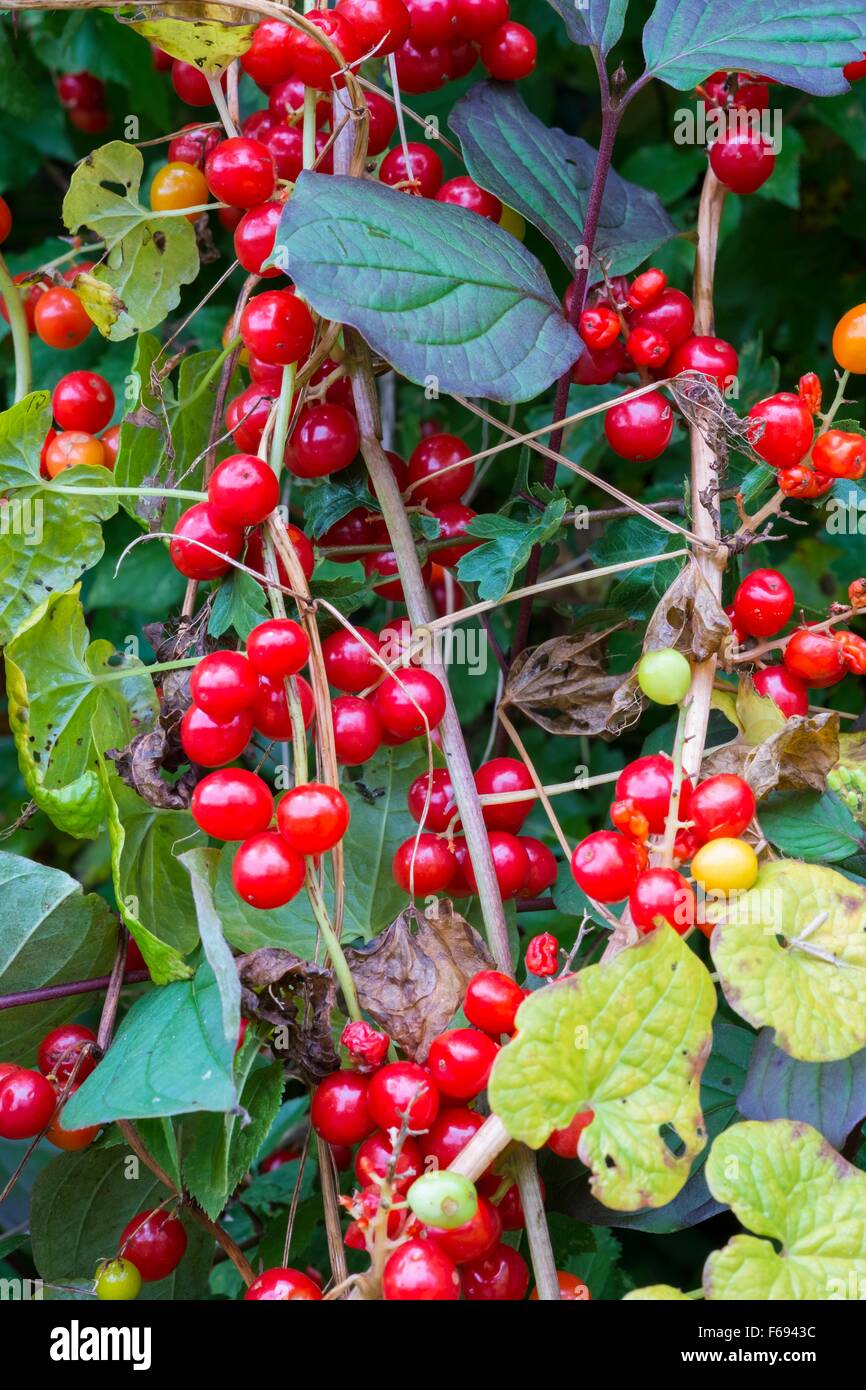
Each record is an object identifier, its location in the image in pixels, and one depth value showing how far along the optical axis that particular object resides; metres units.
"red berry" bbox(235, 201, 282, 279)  0.42
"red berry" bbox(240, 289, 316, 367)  0.41
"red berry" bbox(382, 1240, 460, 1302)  0.37
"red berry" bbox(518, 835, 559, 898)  0.44
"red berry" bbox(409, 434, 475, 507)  0.44
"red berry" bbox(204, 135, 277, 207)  0.42
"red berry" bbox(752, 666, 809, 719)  0.42
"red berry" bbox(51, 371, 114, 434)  0.47
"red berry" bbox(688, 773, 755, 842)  0.40
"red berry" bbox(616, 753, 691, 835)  0.40
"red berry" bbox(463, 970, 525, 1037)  0.39
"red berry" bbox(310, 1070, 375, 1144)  0.40
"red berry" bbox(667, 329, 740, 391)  0.43
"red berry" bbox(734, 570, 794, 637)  0.42
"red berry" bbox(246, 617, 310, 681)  0.40
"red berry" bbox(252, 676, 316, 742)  0.41
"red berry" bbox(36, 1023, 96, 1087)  0.42
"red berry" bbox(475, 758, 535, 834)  0.43
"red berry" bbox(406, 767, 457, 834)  0.43
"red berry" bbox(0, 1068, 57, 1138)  0.41
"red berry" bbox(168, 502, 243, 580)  0.41
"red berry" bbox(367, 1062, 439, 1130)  0.39
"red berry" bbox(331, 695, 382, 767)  0.42
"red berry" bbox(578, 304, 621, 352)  0.43
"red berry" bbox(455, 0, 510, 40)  0.44
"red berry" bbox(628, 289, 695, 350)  0.44
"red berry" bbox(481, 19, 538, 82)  0.45
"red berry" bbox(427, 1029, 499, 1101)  0.39
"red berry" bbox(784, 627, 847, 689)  0.42
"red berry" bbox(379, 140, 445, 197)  0.44
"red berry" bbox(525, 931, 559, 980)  0.40
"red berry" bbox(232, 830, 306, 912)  0.39
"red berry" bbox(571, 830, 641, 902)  0.40
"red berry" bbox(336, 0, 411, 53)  0.42
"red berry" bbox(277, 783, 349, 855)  0.39
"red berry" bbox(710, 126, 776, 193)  0.44
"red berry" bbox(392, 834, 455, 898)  0.42
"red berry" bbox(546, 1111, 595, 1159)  0.39
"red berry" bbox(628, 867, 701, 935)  0.39
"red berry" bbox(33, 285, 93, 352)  0.47
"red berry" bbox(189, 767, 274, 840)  0.40
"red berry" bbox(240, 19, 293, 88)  0.42
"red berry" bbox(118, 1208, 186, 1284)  0.42
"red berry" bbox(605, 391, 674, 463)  0.43
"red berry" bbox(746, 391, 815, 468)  0.42
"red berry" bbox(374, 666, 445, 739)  0.41
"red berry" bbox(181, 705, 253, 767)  0.41
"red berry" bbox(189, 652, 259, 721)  0.40
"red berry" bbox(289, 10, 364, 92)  0.41
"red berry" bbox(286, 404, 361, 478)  0.43
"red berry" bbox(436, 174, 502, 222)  0.44
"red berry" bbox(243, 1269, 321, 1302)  0.38
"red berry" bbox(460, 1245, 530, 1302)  0.39
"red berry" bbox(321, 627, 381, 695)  0.42
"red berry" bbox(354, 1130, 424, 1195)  0.39
